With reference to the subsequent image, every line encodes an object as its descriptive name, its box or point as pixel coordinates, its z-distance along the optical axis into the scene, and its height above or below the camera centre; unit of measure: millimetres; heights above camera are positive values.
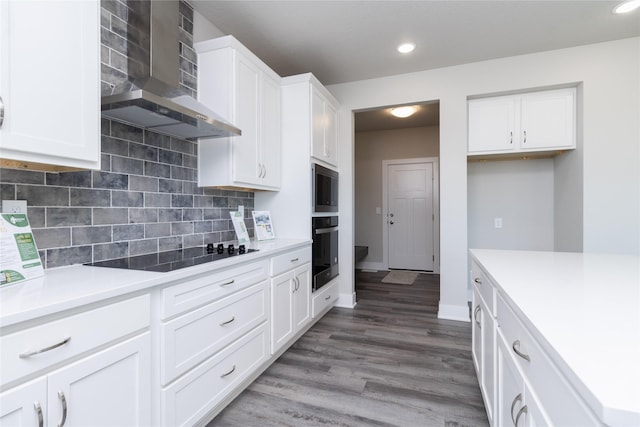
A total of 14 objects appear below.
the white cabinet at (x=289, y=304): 2254 -731
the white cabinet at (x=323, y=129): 3031 +875
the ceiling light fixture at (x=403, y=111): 4199 +1364
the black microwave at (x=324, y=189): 2988 +237
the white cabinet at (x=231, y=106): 2252 +795
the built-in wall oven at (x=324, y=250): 2994 -394
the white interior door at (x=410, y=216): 5664 -80
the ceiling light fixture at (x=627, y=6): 2271 +1522
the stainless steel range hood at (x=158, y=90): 1514 +624
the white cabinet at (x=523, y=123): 3100 +915
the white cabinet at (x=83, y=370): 872 -514
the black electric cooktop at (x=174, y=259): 1529 -261
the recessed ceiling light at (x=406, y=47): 2871 +1533
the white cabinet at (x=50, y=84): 1089 +490
